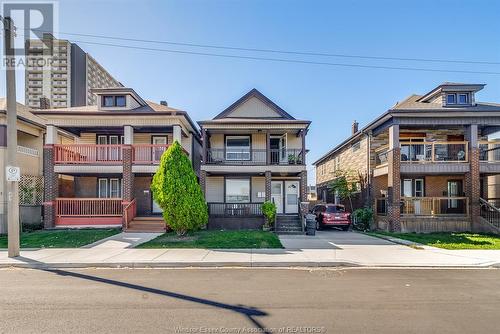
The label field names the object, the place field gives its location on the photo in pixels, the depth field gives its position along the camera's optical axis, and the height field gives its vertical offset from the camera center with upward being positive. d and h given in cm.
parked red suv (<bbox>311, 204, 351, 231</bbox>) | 1856 -221
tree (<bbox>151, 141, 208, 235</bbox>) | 1343 -51
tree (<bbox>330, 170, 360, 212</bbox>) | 2202 -36
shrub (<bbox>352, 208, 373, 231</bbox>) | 1880 -232
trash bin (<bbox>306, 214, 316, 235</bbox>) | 1601 -231
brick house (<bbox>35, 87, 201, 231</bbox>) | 1708 +135
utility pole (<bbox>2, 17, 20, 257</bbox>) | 1005 +136
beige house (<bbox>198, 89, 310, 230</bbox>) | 1794 +111
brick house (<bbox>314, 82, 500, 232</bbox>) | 1686 +96
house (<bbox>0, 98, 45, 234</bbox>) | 1655 +111
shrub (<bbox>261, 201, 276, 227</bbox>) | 1686 -172
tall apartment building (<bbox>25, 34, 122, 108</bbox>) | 5138 +1885
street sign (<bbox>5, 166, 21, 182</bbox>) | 995 +26
